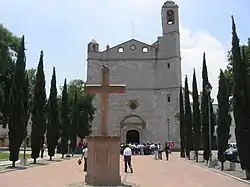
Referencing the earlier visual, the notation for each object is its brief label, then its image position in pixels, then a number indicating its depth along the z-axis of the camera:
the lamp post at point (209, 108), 18.41
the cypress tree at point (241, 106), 12.00
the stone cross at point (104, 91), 9.40
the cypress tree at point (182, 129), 28.67
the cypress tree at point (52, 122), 23.31
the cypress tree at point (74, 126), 30.57
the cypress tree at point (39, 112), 19.75
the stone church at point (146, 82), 42.52
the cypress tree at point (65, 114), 27.23
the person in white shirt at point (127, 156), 13.91
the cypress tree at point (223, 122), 16.03
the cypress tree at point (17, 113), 16.65
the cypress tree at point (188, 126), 25.77
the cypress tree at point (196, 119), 22.93
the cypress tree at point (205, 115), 19.42
